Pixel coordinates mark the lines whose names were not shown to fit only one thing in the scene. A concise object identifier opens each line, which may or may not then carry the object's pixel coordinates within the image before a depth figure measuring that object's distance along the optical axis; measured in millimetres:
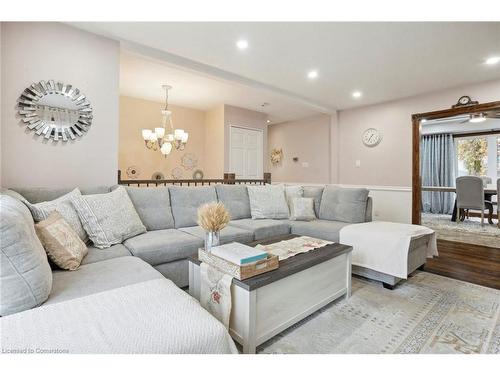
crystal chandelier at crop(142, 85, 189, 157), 3975
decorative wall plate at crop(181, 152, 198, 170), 5512
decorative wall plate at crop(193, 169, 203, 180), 5668
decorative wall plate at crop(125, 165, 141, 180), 4894
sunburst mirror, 2348
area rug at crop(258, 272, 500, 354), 1541
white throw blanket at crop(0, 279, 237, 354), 800
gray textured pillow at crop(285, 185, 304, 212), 3548
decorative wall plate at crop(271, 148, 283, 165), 6949
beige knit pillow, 1479
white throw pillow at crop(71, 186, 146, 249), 1981
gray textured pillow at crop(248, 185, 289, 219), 3371
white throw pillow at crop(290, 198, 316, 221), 3299
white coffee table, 1414
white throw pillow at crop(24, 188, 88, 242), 1670
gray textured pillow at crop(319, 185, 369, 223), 3119
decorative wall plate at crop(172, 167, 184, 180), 5395
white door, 5451
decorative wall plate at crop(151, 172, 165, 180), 5207
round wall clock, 4983
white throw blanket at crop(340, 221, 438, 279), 2305
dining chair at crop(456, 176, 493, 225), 5367
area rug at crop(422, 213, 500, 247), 4281
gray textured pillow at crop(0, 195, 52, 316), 973
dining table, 5676
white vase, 1663
